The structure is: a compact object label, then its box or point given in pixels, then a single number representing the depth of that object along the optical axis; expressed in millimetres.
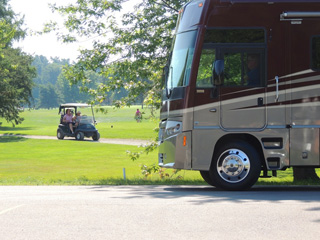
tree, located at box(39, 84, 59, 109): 180625
